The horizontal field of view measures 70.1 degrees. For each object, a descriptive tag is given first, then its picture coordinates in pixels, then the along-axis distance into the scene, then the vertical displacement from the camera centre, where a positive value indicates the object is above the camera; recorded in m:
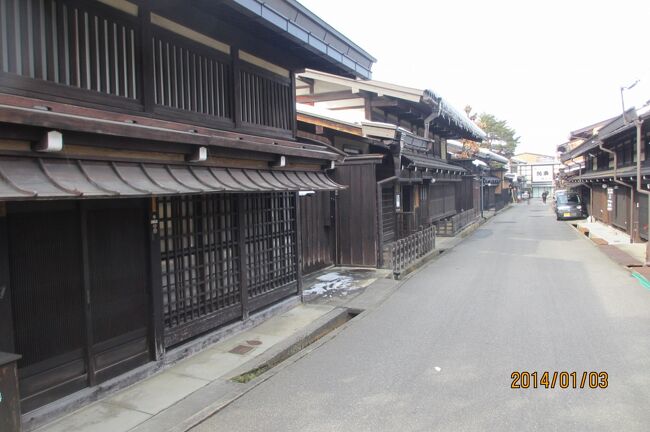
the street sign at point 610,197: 24.35 -0.38
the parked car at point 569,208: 35.66 -1.24
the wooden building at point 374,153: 14.18 +1.54
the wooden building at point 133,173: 4.60 +0.38
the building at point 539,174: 101.31 +4.23
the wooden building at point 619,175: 19.11 +0.75
